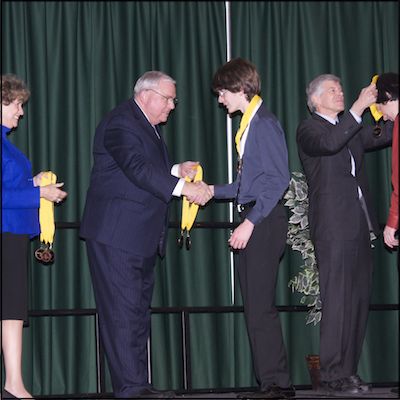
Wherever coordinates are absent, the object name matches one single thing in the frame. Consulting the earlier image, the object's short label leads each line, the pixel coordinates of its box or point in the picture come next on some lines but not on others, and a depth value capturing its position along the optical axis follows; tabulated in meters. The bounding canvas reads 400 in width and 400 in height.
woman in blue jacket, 6.37
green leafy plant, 8.16
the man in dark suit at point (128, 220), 6.66
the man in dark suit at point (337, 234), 7.02
